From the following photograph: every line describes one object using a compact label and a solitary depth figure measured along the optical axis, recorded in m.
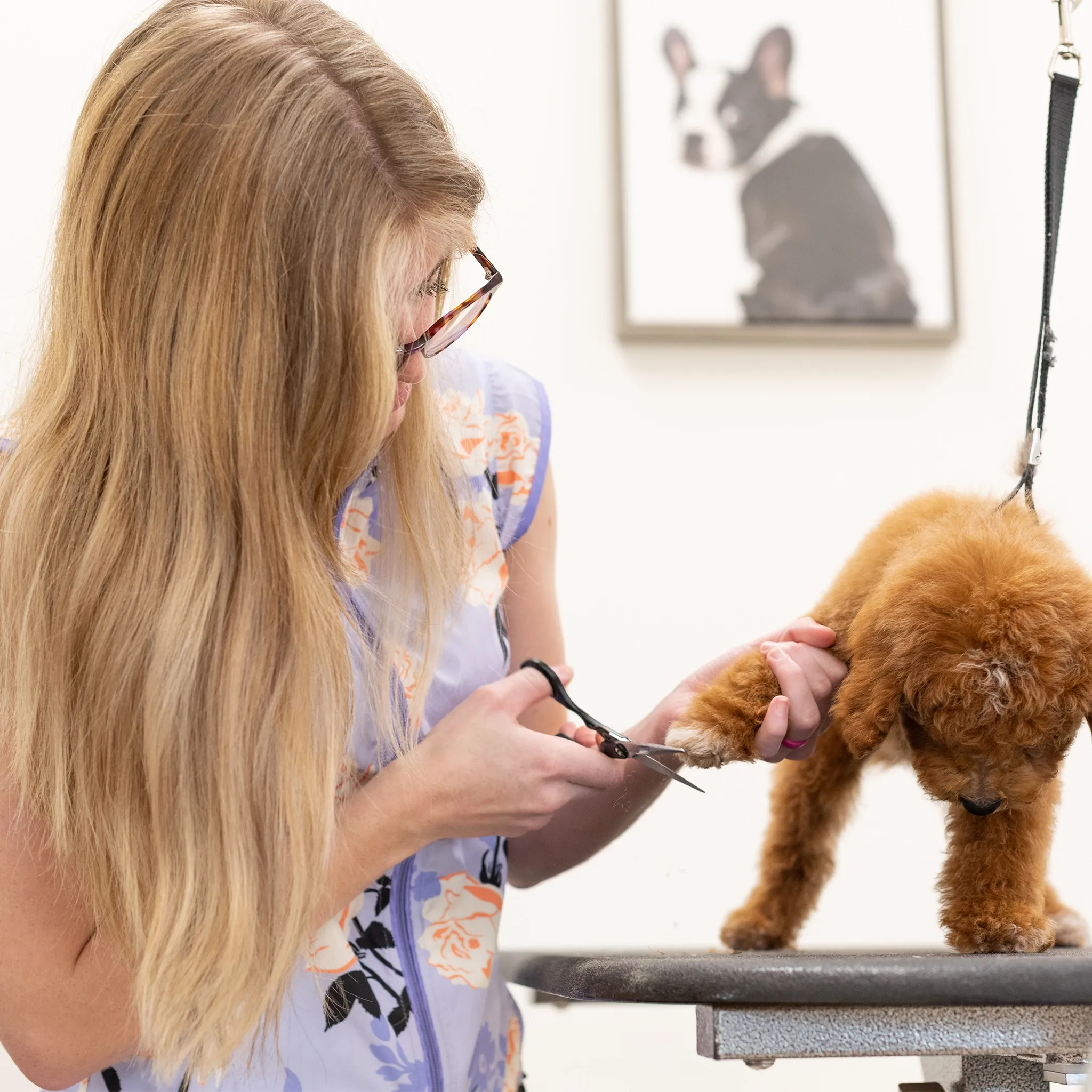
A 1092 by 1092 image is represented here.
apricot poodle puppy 0.67
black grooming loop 0.79
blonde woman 0.69
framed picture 1.50
